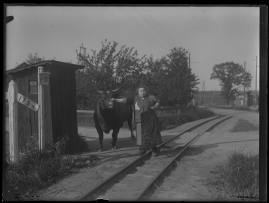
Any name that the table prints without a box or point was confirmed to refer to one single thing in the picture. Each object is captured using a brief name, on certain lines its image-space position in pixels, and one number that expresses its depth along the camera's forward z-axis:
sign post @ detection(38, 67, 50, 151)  6.78
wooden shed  7.36
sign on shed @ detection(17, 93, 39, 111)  6.13
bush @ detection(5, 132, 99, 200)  5.22
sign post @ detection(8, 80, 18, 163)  6.06
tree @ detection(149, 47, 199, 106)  16.33
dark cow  8.21
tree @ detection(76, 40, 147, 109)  9.05
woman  7.73
